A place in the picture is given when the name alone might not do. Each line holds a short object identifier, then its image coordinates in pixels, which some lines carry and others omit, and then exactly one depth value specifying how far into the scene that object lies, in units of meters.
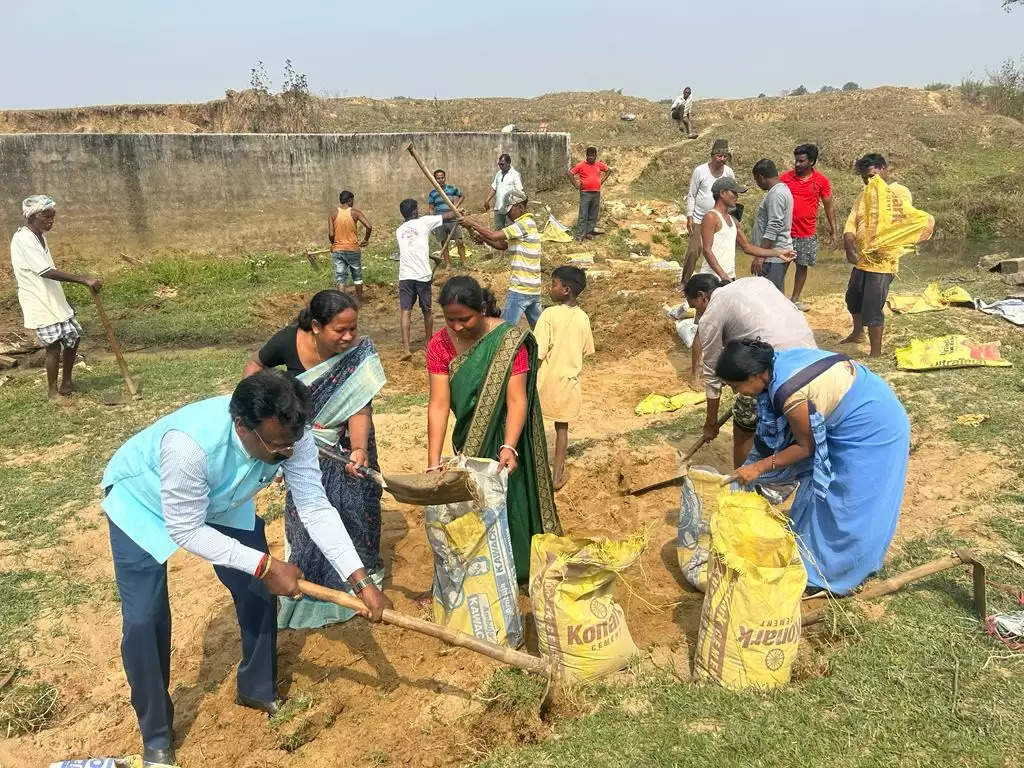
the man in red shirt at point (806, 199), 7.63
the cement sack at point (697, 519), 3.62
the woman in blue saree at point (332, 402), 3.48
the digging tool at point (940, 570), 3.15
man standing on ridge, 19.81
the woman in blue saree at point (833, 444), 3.19
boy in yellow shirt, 4.79
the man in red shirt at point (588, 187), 12.79
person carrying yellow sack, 6.48
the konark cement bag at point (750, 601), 2.74
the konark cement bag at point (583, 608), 2.93
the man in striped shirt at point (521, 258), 6.50
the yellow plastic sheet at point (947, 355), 6.26
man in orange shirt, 9.91
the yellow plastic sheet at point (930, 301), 8.13
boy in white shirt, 8.01
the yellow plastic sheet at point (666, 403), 6.38
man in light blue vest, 2.45
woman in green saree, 3.47
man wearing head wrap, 6.46
